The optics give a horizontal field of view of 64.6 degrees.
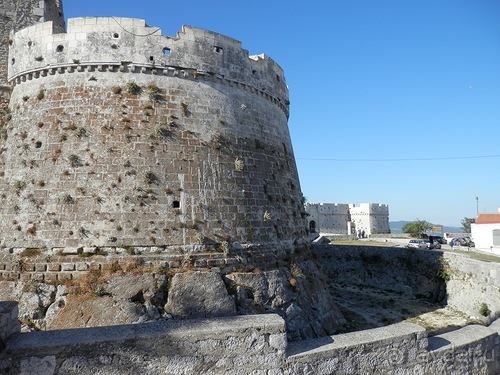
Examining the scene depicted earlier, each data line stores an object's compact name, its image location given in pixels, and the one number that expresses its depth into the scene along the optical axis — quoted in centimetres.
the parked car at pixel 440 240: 3722
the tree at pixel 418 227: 5452
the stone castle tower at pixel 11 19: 1178
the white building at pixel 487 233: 2714
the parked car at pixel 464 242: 3431
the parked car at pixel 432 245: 2797
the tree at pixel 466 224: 6956
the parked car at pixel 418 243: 2996
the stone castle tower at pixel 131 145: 965
